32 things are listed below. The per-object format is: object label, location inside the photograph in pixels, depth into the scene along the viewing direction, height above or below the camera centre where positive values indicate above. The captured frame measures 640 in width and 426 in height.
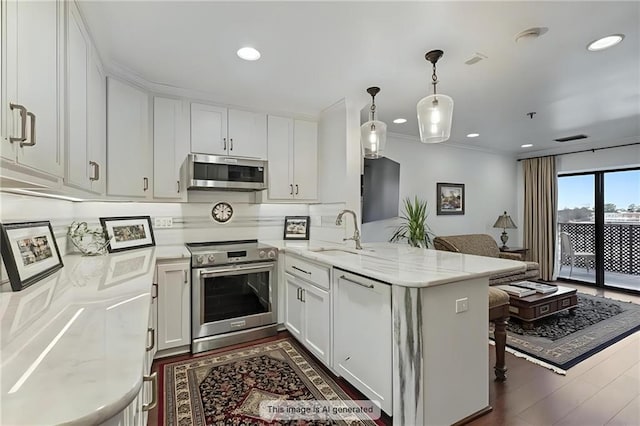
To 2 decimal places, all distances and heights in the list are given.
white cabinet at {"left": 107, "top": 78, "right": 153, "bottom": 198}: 2.40 +0.61
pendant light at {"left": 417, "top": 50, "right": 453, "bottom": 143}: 1.92 +0.63
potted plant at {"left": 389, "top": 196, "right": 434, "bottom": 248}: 4.31 -0.20
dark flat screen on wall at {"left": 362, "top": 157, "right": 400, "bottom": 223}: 3.88 +0.33
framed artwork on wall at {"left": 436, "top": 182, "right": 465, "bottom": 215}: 5.04 +0.26
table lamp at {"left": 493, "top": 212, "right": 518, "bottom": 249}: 5.40 -0.21
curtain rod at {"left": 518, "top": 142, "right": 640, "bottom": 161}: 4.70 +1.09
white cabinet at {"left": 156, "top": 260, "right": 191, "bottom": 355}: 2.48 -0.78
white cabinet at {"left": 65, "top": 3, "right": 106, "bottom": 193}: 1.46 +0.60
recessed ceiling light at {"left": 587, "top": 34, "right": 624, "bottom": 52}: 1.94 +1.15
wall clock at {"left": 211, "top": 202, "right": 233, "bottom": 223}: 3.28 +0.01
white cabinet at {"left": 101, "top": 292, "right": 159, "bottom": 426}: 0.71 -0.69
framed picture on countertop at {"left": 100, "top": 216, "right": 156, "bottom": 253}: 2.54 -0.17
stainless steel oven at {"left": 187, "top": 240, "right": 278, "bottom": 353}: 2.60 -0.76
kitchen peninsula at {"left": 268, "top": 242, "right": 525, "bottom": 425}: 1.57 -0.69
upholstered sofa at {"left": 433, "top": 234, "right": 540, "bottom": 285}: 4.15 -0.53
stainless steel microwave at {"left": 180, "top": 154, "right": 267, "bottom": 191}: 2.77 +0.40
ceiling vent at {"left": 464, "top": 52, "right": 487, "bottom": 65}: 2.14 +1.15
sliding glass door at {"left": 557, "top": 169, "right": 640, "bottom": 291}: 4.83 -0.26
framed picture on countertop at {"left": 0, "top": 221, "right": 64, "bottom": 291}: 1.29 -0.19
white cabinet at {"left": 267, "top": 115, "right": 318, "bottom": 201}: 3.25 +0.61
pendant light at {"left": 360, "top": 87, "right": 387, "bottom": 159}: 2.43 +0.62
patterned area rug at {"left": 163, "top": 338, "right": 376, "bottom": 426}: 1.80 -1.23
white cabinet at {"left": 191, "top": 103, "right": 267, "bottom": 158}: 2.91 +0.84
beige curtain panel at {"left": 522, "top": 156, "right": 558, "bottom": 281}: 5.45 +0.05
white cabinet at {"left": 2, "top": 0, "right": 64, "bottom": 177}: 0.92 +0.46
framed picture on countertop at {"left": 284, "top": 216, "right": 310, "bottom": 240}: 3.56 -0.18
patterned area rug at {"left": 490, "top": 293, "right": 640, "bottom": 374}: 2.62 -1.25
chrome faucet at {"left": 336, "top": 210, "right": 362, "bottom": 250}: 2.71 -0.18
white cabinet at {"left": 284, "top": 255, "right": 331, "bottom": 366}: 2.26 -0.85
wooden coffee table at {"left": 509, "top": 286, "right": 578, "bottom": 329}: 3.09 -1.00
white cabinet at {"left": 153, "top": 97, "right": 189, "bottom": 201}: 2.74 +0.65
